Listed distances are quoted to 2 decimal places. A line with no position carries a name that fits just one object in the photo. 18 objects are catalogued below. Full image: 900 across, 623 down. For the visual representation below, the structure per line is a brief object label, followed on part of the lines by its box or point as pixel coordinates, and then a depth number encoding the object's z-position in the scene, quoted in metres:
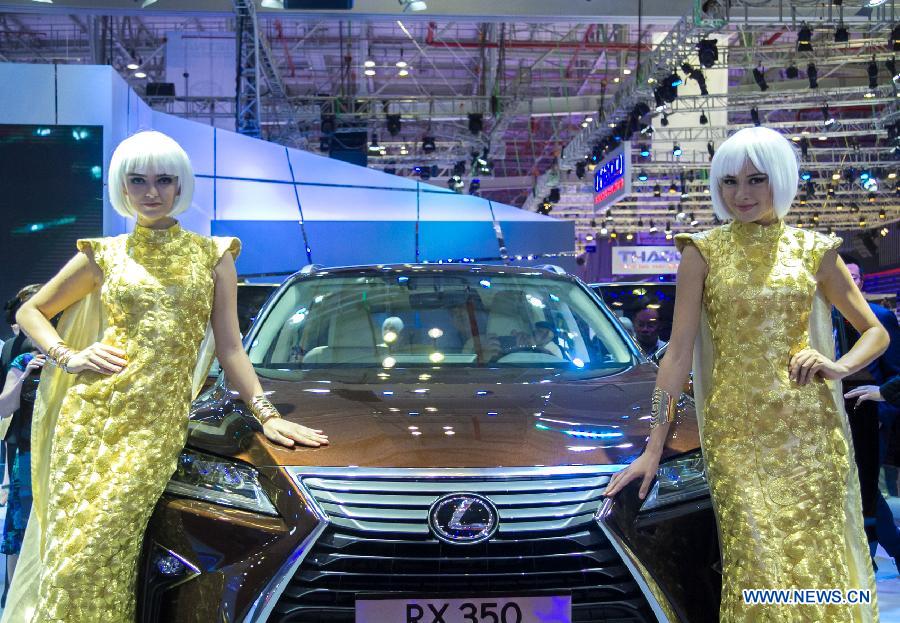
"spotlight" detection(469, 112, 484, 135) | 19.41
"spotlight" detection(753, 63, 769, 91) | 16.67
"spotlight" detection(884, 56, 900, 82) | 15.93
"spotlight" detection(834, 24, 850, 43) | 13.34
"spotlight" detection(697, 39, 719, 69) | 13.74
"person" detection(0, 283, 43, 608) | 4.67
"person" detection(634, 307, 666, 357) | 7.01
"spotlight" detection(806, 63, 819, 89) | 16.28
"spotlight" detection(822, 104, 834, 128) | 20.09
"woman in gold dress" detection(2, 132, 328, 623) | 2.40
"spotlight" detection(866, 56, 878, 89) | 16.80
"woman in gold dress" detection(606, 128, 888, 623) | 2.34
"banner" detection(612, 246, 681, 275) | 34.12
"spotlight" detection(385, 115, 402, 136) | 19.81
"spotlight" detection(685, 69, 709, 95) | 15.11
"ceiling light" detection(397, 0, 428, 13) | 10.94
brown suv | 2.23
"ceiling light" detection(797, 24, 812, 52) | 13.44
